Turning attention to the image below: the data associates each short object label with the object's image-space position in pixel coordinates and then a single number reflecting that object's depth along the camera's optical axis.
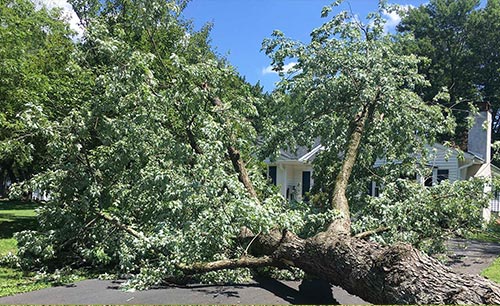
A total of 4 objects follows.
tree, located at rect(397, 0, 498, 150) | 32.00
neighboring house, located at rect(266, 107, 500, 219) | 16.11
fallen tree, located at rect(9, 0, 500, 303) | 4.71
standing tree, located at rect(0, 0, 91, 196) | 9.77
